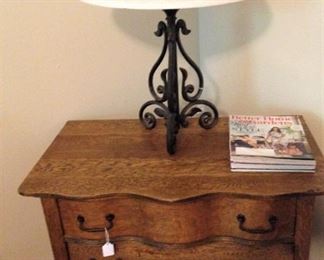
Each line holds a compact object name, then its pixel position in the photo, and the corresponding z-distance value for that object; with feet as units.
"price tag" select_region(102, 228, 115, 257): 3.39
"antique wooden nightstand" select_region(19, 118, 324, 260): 3.09
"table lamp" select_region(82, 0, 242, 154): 3.42
